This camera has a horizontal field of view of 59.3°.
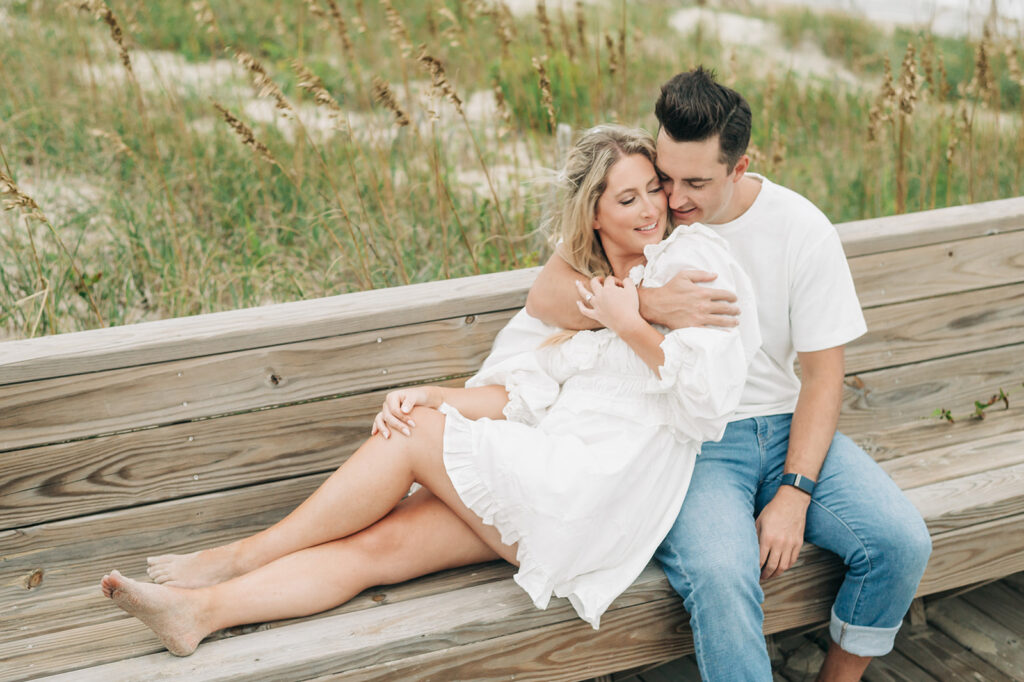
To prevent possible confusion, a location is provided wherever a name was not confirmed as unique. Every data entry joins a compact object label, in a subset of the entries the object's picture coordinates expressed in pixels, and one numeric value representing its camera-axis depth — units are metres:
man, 1.72
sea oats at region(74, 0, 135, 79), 2.06
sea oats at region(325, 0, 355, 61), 2.45
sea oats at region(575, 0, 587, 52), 2.81
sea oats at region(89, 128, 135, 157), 2.53
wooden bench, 1.71
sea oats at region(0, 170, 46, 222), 1.92
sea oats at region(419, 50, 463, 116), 2.20
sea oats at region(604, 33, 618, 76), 2.65
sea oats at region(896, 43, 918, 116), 2.52
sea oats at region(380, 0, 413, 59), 2.43
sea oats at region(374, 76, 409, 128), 2.29
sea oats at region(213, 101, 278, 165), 2.20
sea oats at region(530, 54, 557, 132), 2.34
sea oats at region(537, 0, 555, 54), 2.61
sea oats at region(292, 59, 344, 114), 2.16
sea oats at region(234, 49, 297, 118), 2.15
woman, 1.73
